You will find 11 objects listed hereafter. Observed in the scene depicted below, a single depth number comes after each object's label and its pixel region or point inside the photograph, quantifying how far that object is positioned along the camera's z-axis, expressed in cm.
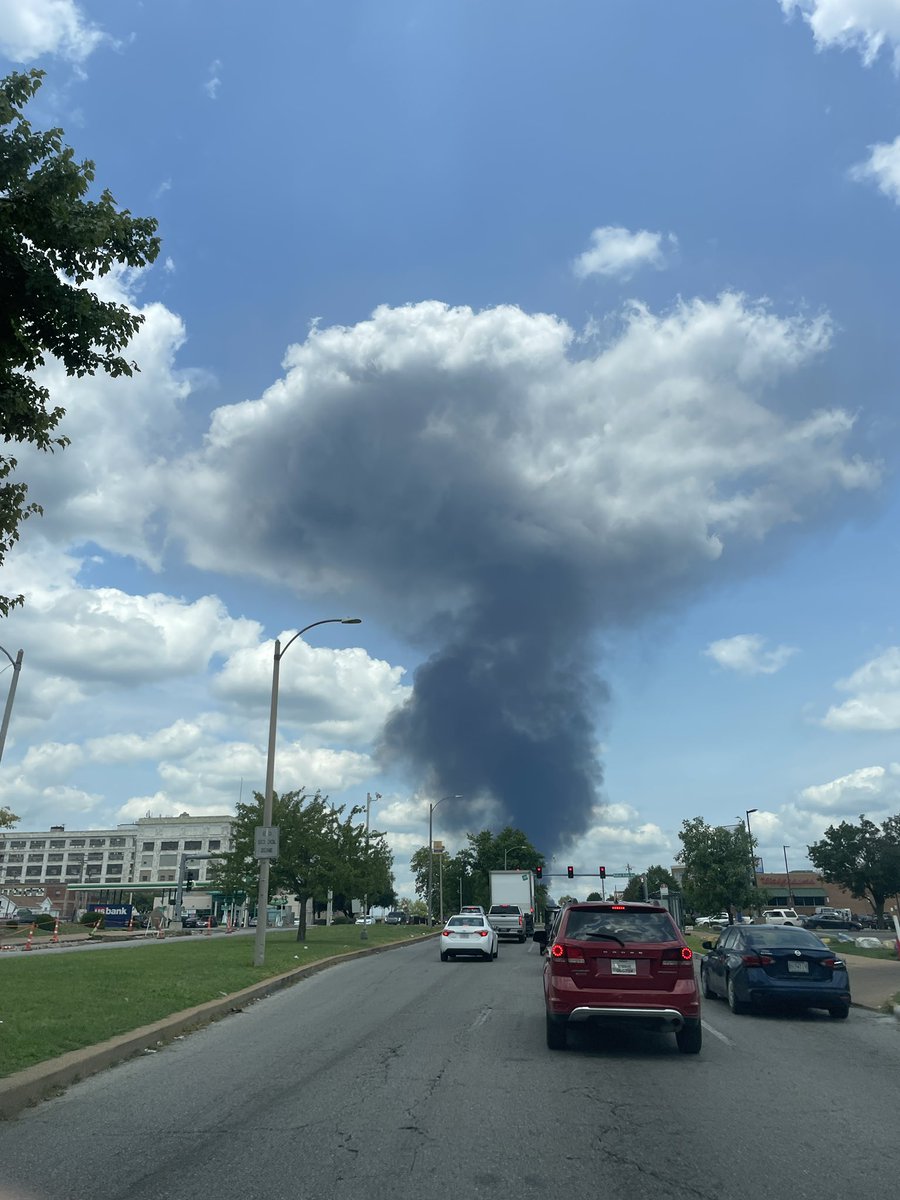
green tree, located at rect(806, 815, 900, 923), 8694
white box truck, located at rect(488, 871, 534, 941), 4934
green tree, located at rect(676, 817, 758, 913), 4744
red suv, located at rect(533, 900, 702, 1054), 1036
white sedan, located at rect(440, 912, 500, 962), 2922
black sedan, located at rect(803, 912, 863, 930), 7104
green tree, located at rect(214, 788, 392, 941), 3647
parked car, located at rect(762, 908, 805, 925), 6195
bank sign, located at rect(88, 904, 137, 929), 6619
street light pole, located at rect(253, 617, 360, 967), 2220
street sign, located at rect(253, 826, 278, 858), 2297
